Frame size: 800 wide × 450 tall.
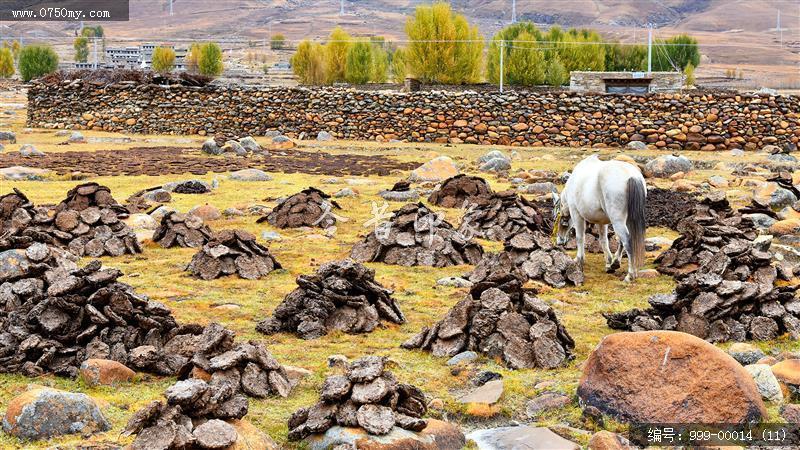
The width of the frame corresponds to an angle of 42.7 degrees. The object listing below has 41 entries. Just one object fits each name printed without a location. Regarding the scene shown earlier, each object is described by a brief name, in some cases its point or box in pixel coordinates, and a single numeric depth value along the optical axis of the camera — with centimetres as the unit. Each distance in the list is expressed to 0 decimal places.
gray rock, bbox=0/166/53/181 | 2428
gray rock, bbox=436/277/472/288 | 1278
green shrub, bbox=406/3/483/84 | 4741
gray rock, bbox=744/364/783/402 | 800
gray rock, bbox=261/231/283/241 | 1619
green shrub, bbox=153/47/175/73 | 8425
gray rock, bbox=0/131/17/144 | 3553
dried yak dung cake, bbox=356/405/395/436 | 698
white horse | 1272
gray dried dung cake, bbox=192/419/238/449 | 663
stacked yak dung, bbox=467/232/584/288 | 1292
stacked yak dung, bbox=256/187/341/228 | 1730
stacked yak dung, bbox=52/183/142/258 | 1470
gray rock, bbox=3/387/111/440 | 729
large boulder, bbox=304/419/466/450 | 690
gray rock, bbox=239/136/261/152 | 3197
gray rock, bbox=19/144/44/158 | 3018
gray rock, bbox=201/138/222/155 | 3142
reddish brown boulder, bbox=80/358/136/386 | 853
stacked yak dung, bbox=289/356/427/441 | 711
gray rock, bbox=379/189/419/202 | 2078
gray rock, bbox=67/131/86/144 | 3628
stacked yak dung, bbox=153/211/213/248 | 1544
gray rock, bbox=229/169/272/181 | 2430
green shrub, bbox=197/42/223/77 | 8481
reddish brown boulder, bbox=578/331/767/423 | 750
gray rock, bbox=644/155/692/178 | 2536
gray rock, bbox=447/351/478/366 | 933
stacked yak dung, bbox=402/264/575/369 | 925
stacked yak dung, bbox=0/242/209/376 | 887
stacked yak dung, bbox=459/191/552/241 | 1631
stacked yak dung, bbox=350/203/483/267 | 1427
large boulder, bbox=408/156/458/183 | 2412
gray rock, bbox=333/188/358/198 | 2103
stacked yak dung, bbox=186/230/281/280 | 1323
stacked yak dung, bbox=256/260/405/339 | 1045
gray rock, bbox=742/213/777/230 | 1686
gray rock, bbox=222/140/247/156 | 3119
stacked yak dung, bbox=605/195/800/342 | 1008
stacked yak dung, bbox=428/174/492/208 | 1972
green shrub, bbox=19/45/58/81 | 8469
